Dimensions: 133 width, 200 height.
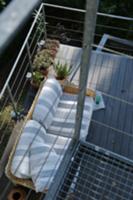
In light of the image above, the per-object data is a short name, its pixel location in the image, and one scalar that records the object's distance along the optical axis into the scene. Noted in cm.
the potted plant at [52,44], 362
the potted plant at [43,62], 335
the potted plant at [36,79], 323
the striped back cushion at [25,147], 250
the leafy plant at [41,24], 343
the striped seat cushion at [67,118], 284
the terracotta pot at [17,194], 265
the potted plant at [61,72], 323
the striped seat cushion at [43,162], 240
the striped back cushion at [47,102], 286
